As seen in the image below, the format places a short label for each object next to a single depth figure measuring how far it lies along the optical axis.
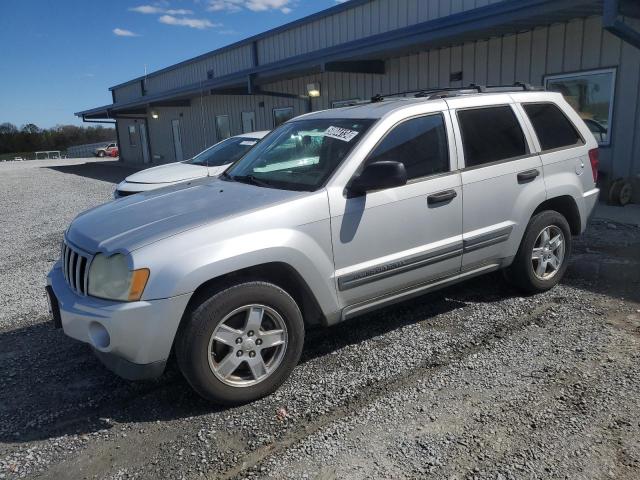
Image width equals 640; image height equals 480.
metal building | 8.02
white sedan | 8.21
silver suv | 2.82
